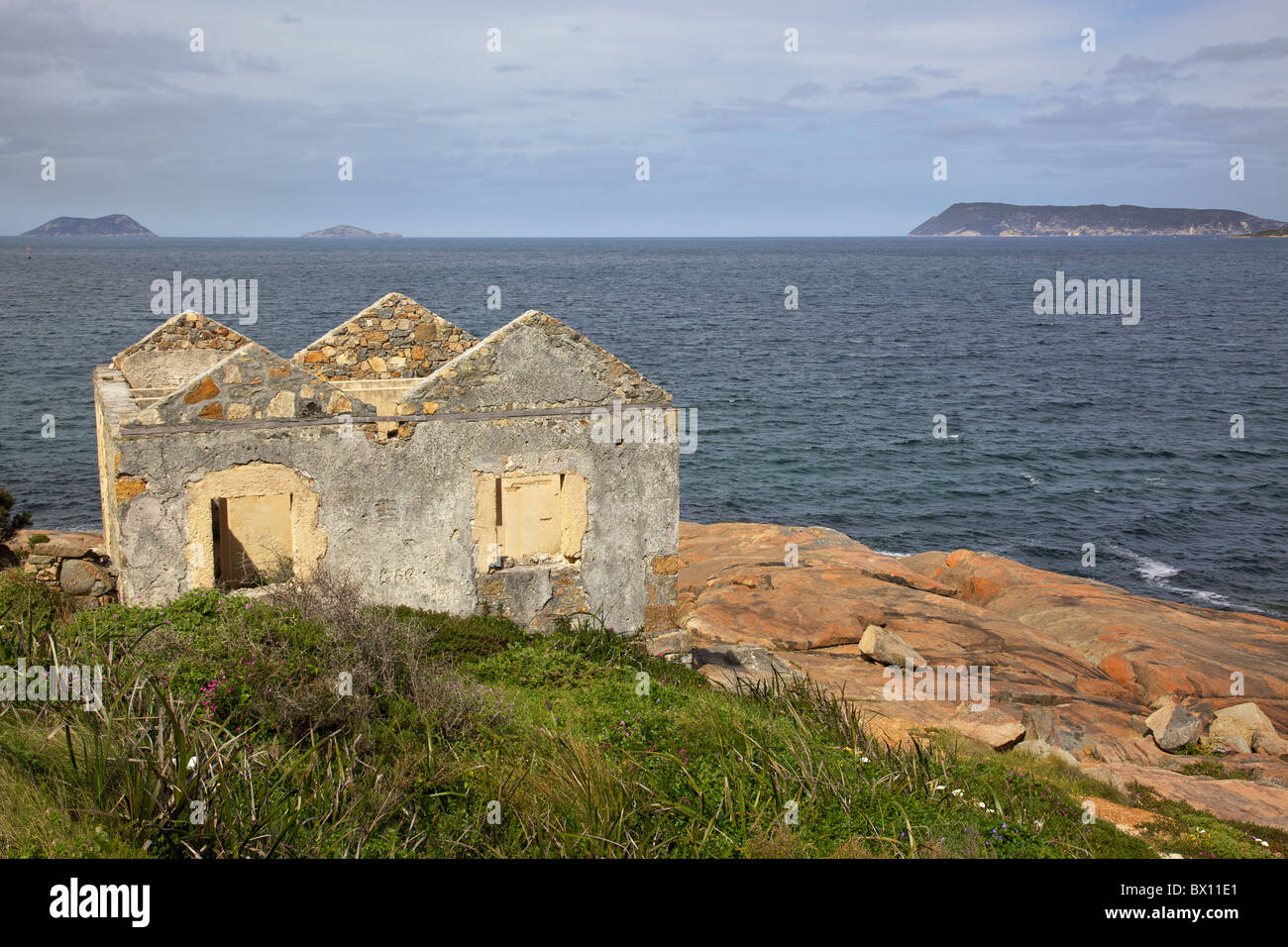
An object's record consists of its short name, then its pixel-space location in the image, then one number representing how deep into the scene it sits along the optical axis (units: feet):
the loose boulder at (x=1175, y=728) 48.06
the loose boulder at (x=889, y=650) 55.67
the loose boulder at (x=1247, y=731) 48.47
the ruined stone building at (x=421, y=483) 39.75
